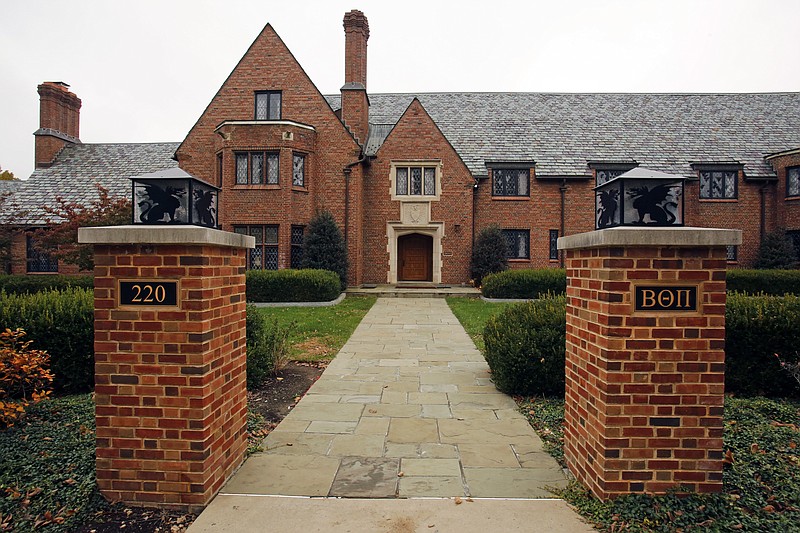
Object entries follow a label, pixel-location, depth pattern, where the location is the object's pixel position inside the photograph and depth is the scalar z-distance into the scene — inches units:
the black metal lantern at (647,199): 128.6
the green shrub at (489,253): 807.7
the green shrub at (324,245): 745.6
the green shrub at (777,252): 832.3
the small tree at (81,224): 662.5
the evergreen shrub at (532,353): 229.1
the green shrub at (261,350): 247.2
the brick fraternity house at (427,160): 763.4
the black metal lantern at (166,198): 133.3
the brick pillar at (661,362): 124.9
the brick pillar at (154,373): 128.1
